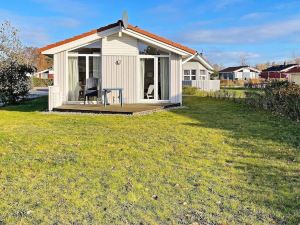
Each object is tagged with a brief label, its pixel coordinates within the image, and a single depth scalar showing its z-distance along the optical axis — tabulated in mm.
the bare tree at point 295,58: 69368
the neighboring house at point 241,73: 65320
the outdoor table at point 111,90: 11929
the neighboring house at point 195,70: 29087
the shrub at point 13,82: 14735
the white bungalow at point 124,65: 12457
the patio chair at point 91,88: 12589
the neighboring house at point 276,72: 51407
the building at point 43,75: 62457
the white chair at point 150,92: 13069
